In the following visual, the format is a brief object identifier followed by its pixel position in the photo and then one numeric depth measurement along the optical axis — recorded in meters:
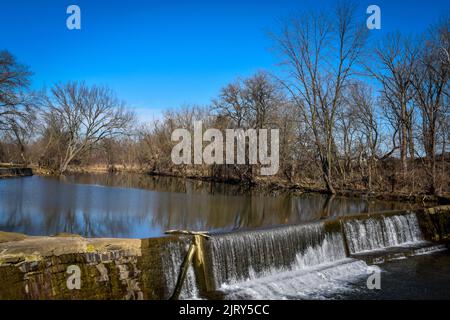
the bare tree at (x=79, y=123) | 44.62
